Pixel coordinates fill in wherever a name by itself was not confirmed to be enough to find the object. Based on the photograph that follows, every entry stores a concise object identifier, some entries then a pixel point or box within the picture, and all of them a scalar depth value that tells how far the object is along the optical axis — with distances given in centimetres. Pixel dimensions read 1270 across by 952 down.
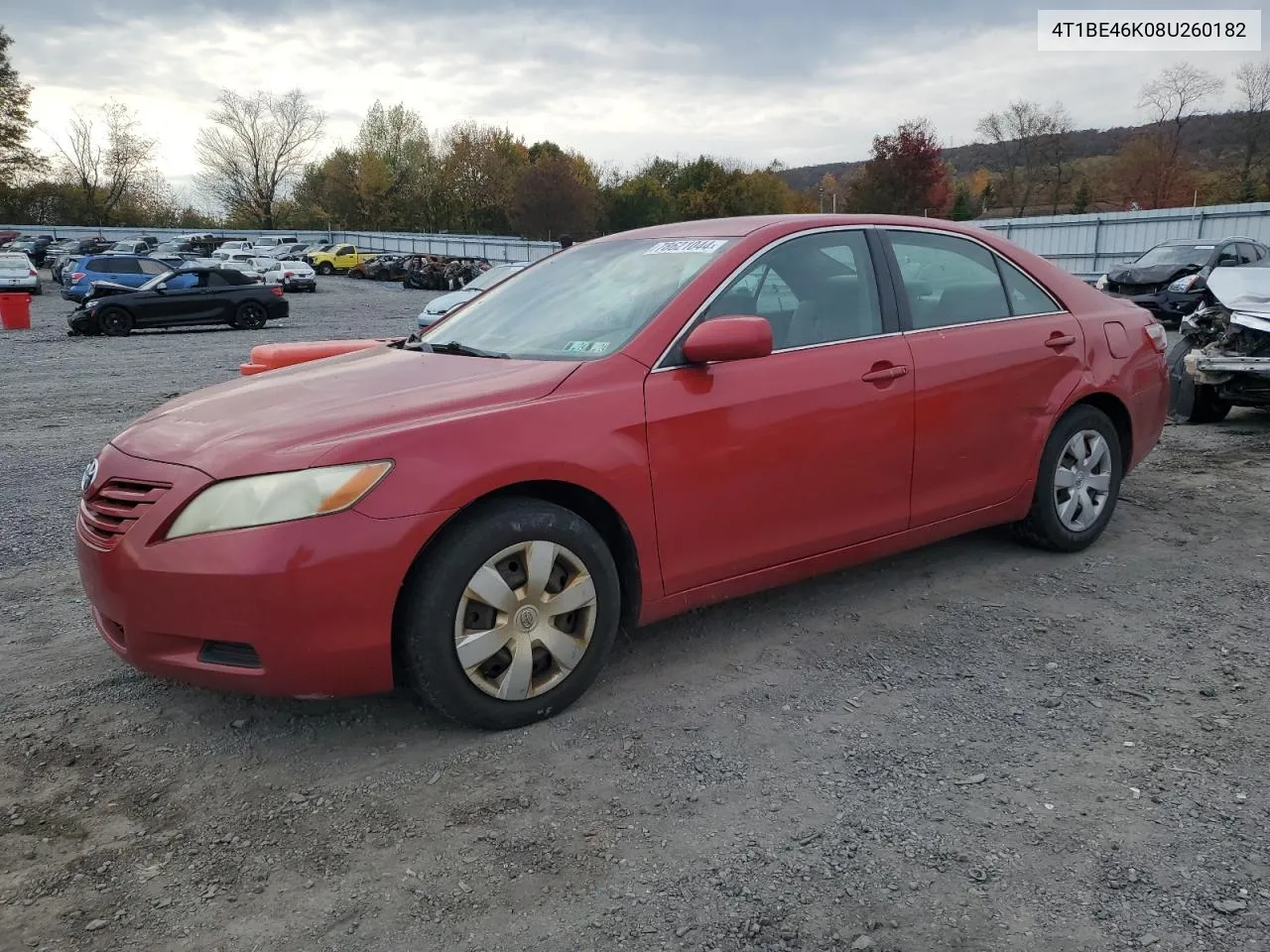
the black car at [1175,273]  1622
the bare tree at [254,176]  8194
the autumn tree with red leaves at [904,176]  5569
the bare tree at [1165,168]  5244
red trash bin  2177
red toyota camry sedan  285
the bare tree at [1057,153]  6231
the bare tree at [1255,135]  4906
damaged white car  756
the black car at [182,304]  2048
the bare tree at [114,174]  7256
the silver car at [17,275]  2970
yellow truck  5100
